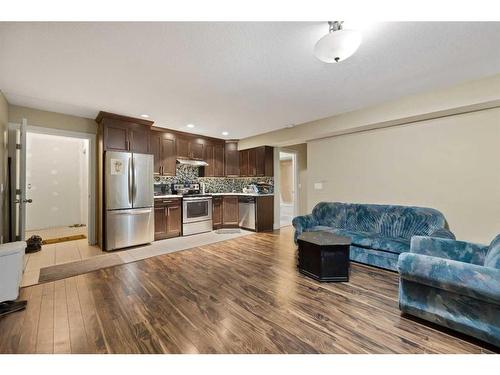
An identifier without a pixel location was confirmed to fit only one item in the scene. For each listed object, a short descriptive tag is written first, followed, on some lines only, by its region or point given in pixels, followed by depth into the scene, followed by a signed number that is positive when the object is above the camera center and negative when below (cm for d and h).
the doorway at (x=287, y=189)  675 -2
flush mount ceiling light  159 +112
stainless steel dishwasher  550 -60
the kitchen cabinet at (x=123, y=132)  392 +113
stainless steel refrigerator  387 -18
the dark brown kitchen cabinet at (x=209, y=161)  586 +79
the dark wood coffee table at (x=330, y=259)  263 -89
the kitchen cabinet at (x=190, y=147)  534 +111
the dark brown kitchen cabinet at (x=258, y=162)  565 +74
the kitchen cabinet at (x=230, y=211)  578 -60
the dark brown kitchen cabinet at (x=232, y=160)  619 +86
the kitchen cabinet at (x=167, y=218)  463 -64
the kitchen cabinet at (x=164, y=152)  491 +90
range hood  532 +70
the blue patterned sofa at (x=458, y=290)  148 -80
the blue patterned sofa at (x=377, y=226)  293 -63
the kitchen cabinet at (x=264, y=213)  541 -65
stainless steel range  507 -50
